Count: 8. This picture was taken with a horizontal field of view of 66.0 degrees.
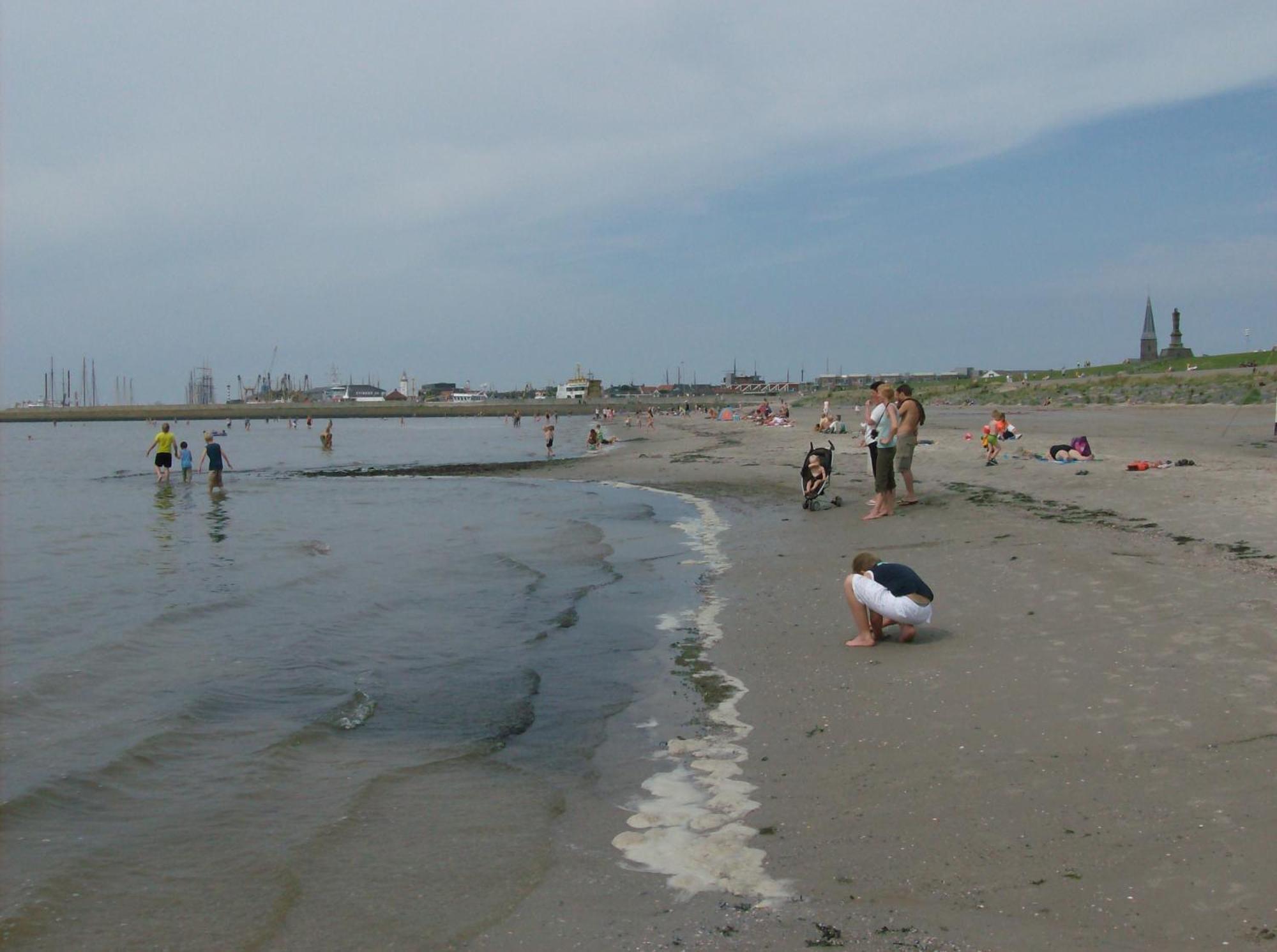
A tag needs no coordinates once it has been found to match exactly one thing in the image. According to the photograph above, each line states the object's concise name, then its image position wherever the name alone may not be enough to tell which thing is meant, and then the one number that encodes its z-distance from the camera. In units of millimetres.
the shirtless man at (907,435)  14172
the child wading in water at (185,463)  29906
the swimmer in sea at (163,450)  30453
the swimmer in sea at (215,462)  27562
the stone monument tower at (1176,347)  94812
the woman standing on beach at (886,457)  14133
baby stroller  16562
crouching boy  7555
